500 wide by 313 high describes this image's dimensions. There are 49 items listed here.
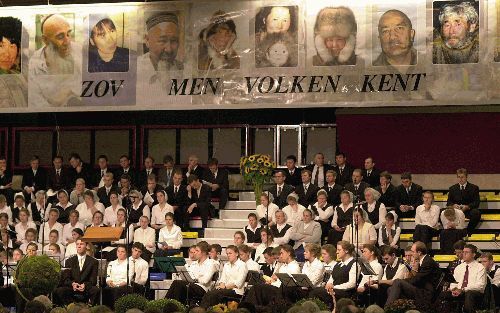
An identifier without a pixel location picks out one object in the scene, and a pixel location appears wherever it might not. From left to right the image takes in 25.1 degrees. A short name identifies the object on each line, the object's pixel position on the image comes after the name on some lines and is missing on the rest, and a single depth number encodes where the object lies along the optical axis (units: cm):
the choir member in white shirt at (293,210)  2103
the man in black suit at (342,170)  2231
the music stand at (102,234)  1833
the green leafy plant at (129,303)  1602
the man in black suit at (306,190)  2181
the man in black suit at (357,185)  2132
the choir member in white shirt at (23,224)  2214
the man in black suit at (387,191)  2134
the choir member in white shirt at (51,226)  2208
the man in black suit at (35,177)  2427
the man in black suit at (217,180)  2295
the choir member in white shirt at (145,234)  2109
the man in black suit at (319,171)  2261
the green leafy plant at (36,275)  1630
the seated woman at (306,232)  2050
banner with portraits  2161
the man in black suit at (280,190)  2192
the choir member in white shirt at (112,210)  2211
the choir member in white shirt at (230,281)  1814
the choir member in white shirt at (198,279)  1859
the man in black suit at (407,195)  2123
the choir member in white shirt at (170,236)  2102
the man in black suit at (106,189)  2289
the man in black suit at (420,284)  1670
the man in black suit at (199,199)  2227
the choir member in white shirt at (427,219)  2014
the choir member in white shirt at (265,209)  2117
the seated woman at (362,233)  1983
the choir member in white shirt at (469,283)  1709
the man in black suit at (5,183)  2375
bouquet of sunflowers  2211
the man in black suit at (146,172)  2392
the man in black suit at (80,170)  2409
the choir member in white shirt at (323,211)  2092
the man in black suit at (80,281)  1911
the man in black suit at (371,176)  2211
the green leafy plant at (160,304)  1510
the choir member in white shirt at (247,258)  1890
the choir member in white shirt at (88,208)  2234
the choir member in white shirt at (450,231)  2002
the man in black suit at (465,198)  2070
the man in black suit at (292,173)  2283
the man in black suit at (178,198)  2228
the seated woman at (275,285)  1759
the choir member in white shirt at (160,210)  2184
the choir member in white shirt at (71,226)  2183
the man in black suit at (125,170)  2403
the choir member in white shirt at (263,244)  1986
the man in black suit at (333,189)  2159
